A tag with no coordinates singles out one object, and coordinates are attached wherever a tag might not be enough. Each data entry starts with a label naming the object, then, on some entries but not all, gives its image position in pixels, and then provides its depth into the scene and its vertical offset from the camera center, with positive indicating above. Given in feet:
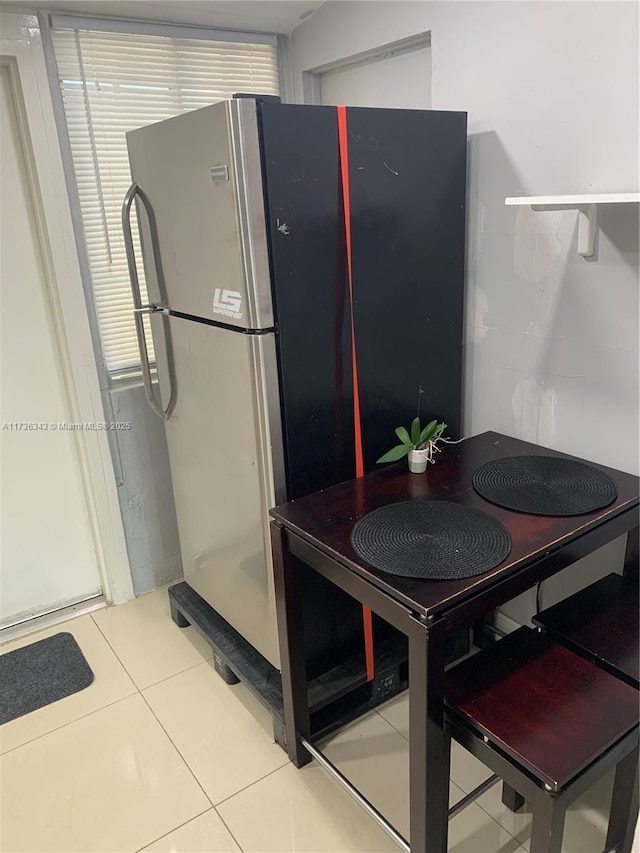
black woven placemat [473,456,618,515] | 5.07 -2.20
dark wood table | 4.13 -2.37
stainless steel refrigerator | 5.09 -0.63
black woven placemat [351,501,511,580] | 4.37 -2.24
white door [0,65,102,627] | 7.14 -2.34
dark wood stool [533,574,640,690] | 4.74 -3.14
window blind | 6.95 +1.40
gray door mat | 7.03 -4.77
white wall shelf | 4.48 +0.00
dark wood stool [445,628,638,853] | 3.90 -3.19
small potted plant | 5.78 -1.99
